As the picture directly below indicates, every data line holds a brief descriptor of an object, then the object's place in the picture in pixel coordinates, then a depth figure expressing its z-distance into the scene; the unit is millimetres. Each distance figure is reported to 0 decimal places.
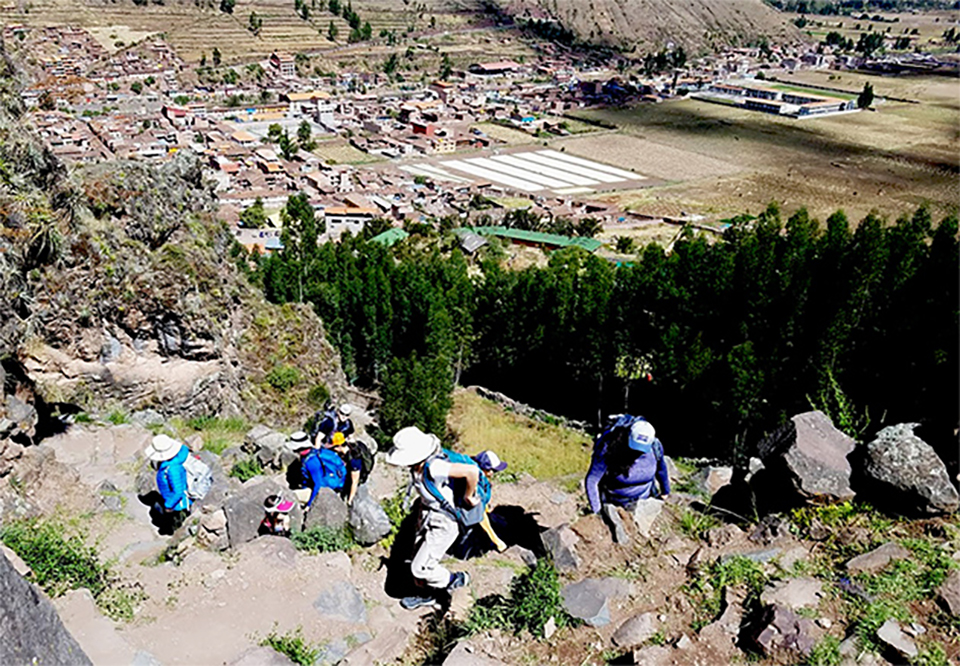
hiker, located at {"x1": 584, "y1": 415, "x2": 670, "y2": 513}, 8039
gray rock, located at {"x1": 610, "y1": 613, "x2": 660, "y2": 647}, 6312
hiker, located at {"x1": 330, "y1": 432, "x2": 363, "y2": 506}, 9773
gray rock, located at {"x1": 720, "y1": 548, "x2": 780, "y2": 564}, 7266
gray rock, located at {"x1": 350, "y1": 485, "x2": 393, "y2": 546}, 8547
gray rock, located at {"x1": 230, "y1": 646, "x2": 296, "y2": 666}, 6246
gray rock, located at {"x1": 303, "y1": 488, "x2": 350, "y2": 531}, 8648
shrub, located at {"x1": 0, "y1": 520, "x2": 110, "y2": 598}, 7000
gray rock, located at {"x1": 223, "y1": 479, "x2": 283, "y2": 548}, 8508
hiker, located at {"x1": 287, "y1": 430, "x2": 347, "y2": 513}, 9656
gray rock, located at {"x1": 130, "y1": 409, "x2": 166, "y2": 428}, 14180
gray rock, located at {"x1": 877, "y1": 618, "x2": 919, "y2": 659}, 5688
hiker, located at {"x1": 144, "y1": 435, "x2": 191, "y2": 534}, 9047
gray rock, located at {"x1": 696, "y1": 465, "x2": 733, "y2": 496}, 11172
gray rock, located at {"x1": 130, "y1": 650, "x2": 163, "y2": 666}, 6049
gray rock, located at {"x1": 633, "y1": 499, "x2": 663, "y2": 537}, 8062
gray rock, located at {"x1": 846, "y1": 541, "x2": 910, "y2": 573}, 6863
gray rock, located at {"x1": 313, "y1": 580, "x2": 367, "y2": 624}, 7148
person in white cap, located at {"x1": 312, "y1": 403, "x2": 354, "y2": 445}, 11208
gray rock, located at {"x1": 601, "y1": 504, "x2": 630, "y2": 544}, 7816
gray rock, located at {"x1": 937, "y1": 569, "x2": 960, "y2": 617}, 6078
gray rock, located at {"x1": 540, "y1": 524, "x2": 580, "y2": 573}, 7492
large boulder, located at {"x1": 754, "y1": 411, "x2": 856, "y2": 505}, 8086
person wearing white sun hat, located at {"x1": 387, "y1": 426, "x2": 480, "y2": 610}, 6516
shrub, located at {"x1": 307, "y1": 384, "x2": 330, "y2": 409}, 19672
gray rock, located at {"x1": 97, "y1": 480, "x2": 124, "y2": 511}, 9961
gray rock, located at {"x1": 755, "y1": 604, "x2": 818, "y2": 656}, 5820
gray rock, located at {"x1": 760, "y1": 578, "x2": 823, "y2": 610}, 6418
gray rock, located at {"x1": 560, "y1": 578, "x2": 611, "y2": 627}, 6613
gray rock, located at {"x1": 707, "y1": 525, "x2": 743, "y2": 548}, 7848
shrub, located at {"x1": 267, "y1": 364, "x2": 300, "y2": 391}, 19375
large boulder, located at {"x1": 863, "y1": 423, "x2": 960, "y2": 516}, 7527
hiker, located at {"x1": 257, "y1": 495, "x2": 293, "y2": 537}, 8531
